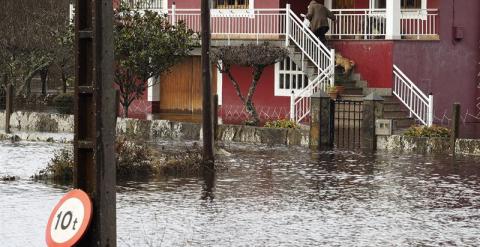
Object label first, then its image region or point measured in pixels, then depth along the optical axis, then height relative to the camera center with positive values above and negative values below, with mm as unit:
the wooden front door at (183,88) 41750 +323
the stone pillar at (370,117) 29312 -435
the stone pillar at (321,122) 29672 -560
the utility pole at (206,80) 23859 +340
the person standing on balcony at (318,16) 36844 +2390
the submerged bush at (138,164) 21469 -1170
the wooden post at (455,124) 27297 -554
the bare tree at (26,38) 46750 +2216
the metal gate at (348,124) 30608 -675
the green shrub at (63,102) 45681 -182
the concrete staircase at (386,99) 34250 -19
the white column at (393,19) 36312 +2285
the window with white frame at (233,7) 39719 +2870
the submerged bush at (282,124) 31484 -651
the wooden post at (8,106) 34247 -263
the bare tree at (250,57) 35969 +1166
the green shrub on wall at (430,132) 29000 -767
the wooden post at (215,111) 29594 -315
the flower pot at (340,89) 35406 +243
